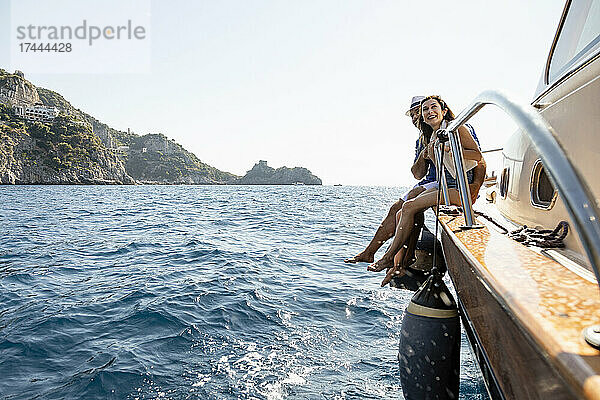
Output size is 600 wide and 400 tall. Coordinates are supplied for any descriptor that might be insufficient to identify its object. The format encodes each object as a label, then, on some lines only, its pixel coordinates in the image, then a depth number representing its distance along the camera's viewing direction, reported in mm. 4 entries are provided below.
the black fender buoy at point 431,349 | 2344
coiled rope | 1841
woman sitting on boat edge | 3525
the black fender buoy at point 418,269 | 3758
